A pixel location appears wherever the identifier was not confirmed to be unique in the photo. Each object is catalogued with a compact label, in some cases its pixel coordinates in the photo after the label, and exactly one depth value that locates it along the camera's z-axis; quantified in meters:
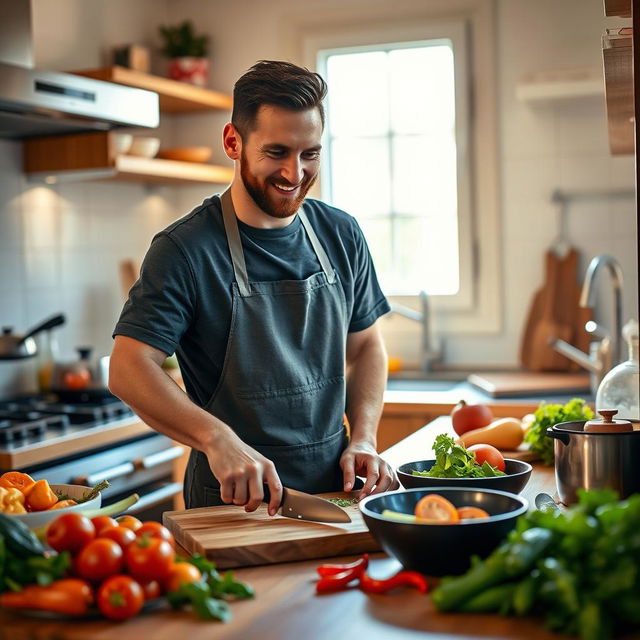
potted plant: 4.27
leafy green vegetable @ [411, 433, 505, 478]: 1.65
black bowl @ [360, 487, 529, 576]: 1.29
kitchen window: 4.13
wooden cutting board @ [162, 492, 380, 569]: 1.46
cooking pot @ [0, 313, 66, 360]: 3.34
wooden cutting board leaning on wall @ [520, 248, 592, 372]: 3.90
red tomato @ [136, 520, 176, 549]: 1.30
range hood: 2.92
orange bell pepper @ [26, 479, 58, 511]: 1.50
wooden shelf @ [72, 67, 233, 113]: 3.57
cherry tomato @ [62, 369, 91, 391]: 3.54
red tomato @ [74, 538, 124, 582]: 1.22
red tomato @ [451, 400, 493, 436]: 2.36
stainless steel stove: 2.90
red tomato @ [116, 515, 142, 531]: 1.37
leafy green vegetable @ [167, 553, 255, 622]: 1.20
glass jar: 2.13
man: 1.84
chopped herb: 1.72
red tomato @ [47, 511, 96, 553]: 1.27
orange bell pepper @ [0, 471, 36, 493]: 1.56
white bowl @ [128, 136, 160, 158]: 3.71
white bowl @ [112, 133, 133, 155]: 3.52
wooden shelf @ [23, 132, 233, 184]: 3.51
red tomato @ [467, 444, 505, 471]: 1.76
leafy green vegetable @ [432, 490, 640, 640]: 1.09
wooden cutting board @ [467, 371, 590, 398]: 3.54
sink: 3.84
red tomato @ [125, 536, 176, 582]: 1.23
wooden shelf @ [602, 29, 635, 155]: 1.62
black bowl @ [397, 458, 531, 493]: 1.60
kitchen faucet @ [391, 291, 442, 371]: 4.07
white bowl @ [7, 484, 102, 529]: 1.42
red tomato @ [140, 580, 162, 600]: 1.24
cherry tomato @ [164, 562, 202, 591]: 1.24
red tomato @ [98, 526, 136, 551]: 1.26
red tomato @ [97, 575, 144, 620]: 1.19
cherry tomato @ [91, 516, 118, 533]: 1.32
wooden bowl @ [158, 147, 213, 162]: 4.07
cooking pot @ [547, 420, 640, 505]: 1.60
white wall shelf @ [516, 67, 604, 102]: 3.64
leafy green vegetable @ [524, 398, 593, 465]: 2.17
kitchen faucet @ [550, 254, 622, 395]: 3.27
